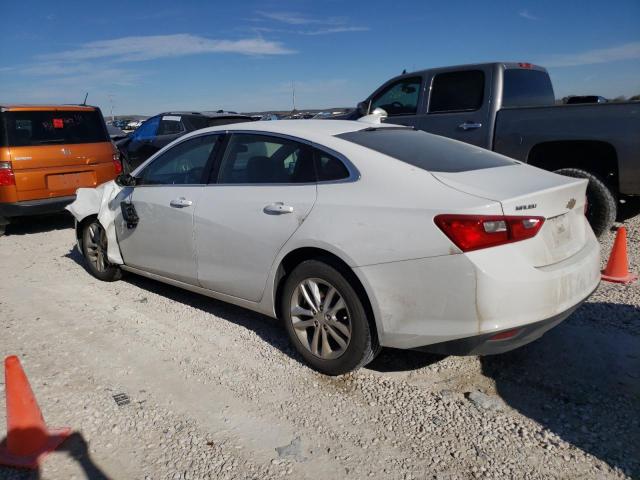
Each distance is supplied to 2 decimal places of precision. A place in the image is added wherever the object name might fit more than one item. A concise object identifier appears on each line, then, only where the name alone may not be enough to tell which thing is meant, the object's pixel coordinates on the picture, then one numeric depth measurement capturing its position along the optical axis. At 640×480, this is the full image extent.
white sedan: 2.61
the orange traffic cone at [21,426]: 2.51
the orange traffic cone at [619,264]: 4.62
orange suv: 6.89
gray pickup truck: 5.20
